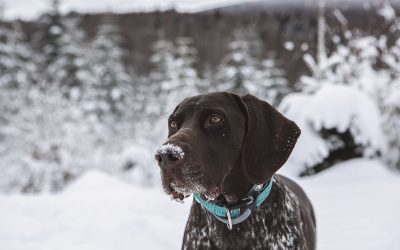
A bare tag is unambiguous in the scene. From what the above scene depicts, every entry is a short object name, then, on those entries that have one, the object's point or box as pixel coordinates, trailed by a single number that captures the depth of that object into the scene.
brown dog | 2.28
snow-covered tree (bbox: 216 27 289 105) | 25.12
